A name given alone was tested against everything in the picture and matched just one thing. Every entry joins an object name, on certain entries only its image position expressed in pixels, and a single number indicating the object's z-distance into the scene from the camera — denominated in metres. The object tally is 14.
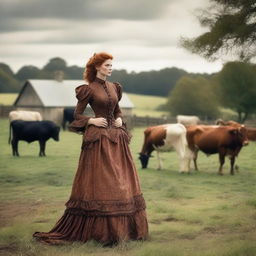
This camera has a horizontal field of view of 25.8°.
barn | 47.03
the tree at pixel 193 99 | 62.34
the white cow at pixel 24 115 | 34.97
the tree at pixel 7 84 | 83.44
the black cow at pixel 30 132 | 21.12
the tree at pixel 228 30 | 10.60
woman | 6.88
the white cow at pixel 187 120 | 45.53
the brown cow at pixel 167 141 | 16.33
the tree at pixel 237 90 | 46.72
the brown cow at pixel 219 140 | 15.81
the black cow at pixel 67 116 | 41.34
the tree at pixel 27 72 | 96.18
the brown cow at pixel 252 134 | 29.38
